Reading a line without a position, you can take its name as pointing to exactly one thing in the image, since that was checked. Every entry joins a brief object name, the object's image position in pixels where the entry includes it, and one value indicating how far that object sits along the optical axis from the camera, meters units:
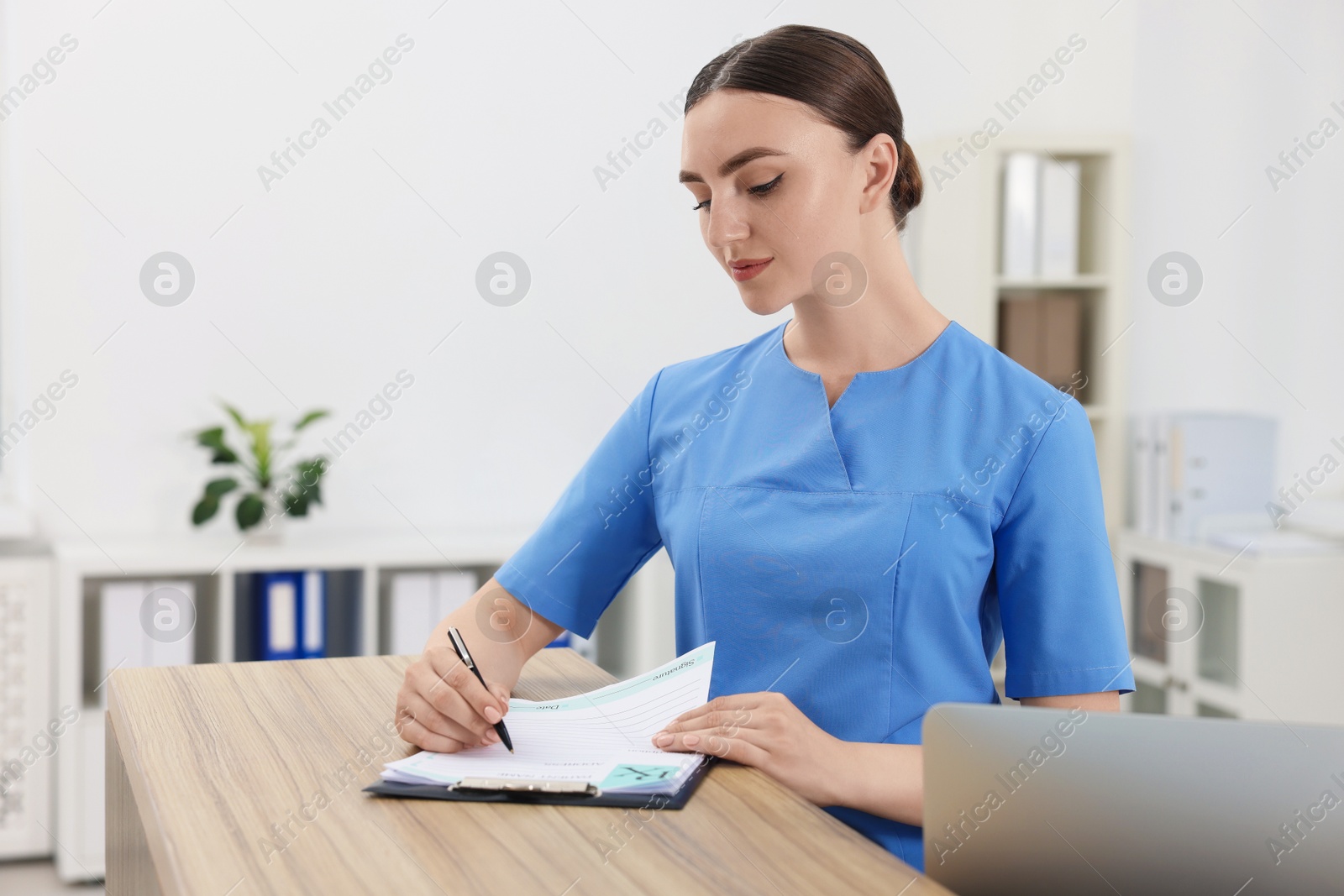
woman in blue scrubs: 1.07
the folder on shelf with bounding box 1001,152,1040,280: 3.33
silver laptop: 0.64
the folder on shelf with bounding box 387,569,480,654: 2.82
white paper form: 0.86
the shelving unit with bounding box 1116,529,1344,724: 2.86
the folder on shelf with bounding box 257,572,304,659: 2.74
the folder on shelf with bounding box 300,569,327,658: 2.77
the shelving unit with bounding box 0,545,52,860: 2.64
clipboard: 0.81
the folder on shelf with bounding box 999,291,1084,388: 3.37
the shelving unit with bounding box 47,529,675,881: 2.61
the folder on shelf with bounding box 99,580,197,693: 2.63
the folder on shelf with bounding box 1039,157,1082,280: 3.35
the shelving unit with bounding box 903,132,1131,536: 3.31
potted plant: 2.78
